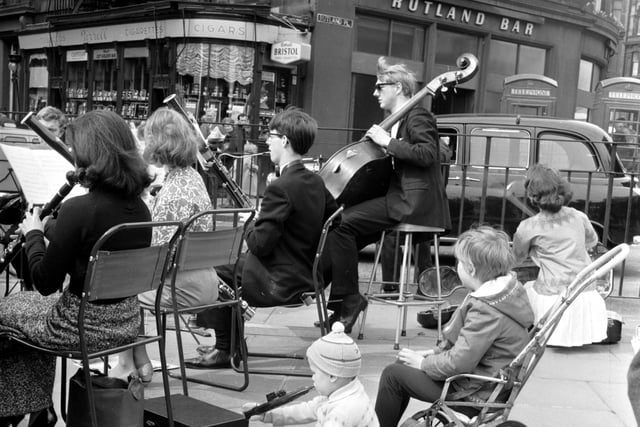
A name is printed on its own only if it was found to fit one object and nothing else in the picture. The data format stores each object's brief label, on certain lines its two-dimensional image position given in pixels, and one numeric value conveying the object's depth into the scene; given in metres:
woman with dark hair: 3.41
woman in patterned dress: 4.71
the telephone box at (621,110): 19.86
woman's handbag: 3.39
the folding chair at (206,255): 3.94
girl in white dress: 5.79
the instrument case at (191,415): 3.44
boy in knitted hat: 3.02
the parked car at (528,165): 9.02
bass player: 5.64
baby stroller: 3.38
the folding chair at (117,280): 3.21
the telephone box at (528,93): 17.20
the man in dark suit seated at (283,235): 4.85
